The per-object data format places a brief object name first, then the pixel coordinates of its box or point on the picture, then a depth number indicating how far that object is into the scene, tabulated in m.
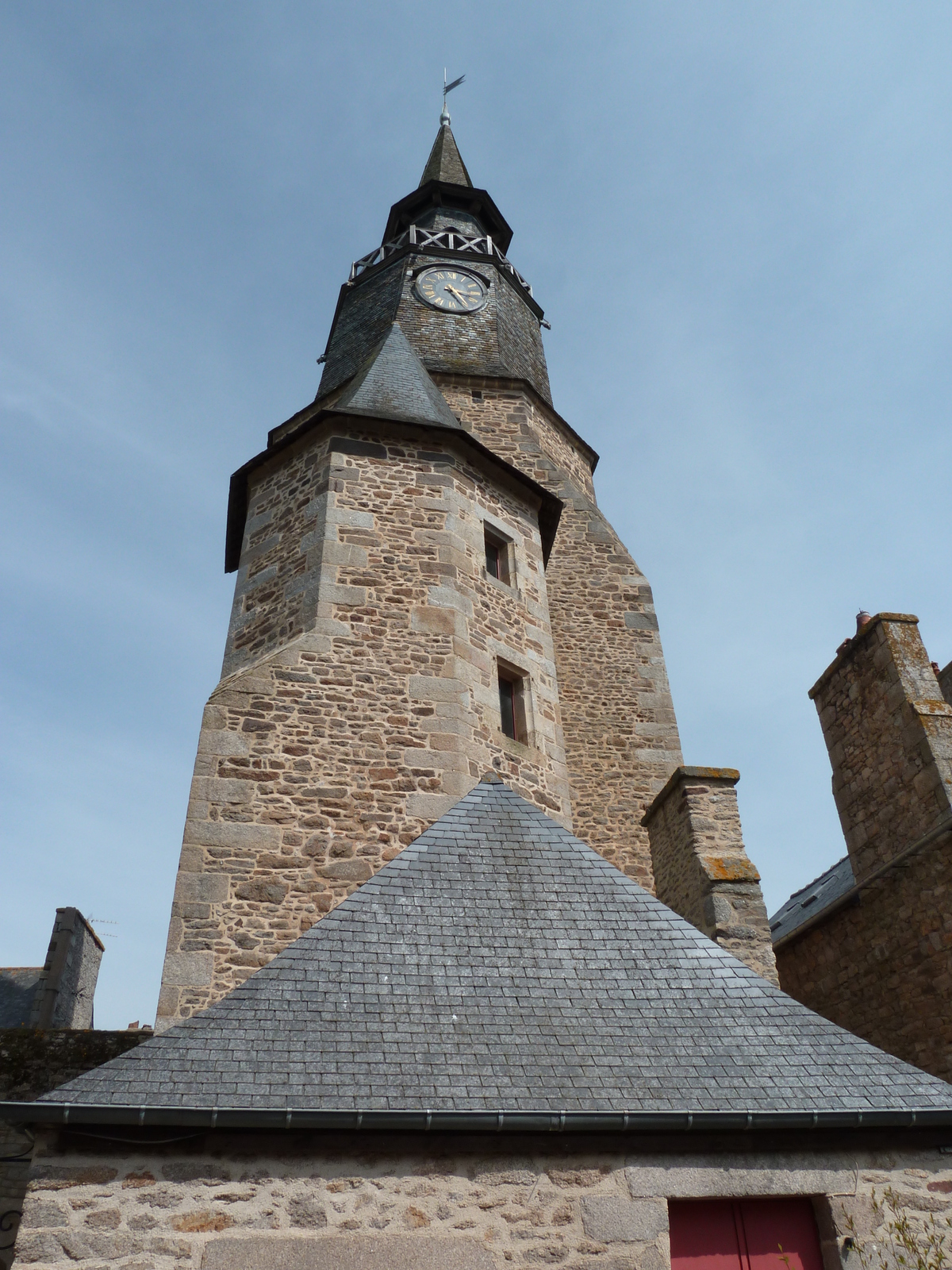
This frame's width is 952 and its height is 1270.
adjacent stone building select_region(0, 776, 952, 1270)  3.72
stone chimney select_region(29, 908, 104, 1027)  11.10
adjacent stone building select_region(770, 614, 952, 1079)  6.80
